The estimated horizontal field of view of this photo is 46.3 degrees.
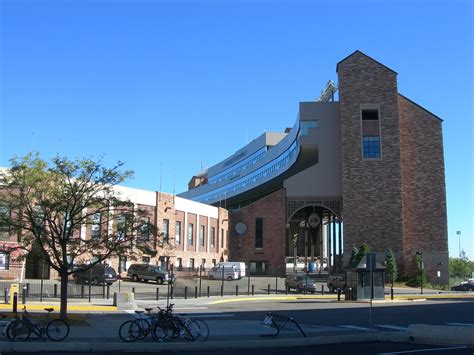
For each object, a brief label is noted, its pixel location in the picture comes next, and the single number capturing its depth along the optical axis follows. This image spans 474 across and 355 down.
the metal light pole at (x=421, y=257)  56.27
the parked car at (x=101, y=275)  42.53
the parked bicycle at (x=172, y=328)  14.84
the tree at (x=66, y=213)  19.91
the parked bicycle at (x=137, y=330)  14.66
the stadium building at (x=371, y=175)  63.34
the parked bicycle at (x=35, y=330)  13.84
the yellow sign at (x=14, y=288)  25.14
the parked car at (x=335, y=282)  47.19
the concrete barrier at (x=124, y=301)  26.70
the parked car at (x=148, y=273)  49.67
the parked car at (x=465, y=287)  61.27
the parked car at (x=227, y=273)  59.16
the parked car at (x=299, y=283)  45.75
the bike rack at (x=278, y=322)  15.76
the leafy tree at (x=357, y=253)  60.28
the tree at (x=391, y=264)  58.78
